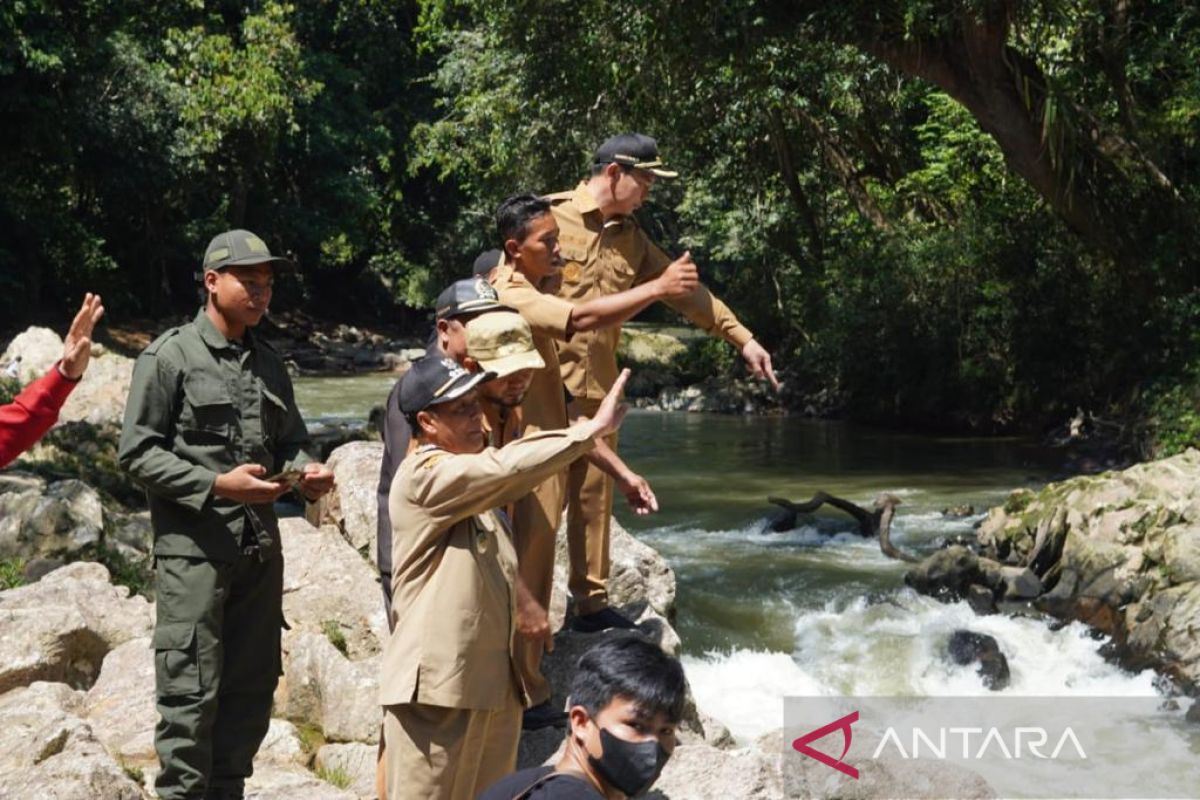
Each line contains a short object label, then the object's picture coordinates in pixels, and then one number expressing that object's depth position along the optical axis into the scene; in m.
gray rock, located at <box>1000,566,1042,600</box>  11.28
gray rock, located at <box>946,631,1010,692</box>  9.59
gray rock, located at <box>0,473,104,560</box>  9.17
